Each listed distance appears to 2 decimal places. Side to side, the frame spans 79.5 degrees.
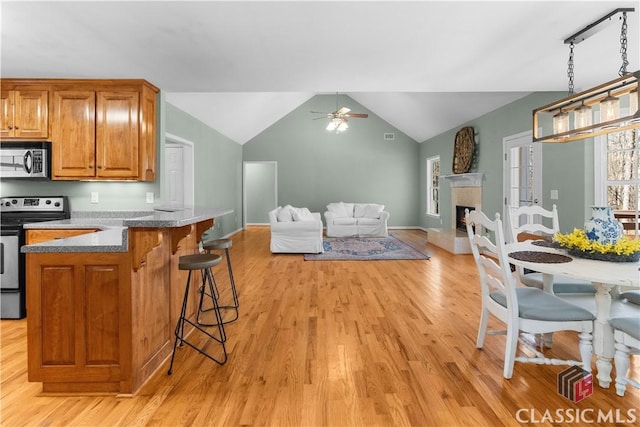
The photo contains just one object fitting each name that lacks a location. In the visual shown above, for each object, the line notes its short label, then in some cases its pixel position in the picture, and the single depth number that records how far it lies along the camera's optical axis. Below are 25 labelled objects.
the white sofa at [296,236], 6.84
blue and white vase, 2.37
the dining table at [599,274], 1.95
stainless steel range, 3.43
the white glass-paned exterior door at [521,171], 5.61
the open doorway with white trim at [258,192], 11.87
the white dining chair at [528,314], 2.22
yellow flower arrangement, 2.25
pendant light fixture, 2.24
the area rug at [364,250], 6.55
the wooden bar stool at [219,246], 3.24
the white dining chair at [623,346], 2.05
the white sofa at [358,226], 9.30
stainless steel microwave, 3.84
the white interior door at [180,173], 6.57
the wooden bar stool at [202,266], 2.48
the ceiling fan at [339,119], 7.04
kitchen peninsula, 2.17
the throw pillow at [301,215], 7.14
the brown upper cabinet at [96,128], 3.91
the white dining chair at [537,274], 2.82
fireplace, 8.52
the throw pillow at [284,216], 7.02
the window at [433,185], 10.46
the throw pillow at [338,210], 9.98
